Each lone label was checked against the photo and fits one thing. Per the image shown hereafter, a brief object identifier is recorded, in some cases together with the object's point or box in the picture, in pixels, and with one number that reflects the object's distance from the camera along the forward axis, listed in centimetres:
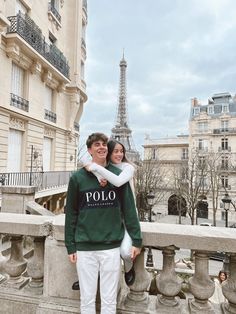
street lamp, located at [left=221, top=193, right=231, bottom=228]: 1199
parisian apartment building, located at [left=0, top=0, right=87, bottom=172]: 1101
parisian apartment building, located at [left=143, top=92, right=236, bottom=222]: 3139
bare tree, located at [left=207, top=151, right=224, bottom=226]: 2578
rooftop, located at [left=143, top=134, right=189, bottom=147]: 3900
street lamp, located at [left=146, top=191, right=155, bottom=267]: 1214
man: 190
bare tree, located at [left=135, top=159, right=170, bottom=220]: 2333
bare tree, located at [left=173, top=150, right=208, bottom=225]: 2288
